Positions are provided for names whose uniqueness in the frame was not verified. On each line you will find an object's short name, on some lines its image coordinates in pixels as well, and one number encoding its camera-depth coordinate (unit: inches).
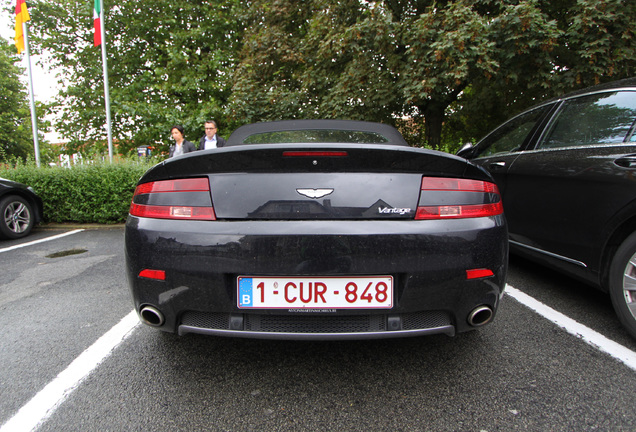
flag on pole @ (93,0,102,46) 393.3
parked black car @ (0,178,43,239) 218.8
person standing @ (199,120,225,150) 248.8
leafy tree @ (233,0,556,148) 261.6
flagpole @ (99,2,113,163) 388.8
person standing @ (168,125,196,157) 257.3
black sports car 59.8
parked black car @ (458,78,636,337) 83.8
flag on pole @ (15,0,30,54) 414.9
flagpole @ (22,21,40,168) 419.8
